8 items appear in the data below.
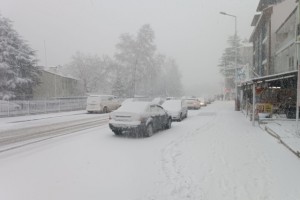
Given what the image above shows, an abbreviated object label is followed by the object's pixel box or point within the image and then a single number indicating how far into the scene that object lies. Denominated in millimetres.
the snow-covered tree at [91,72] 77875
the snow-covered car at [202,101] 46084
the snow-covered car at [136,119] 13969
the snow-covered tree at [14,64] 36062
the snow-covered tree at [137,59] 64625
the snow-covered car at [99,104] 31984
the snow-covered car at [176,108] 21781
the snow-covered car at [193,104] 37594
